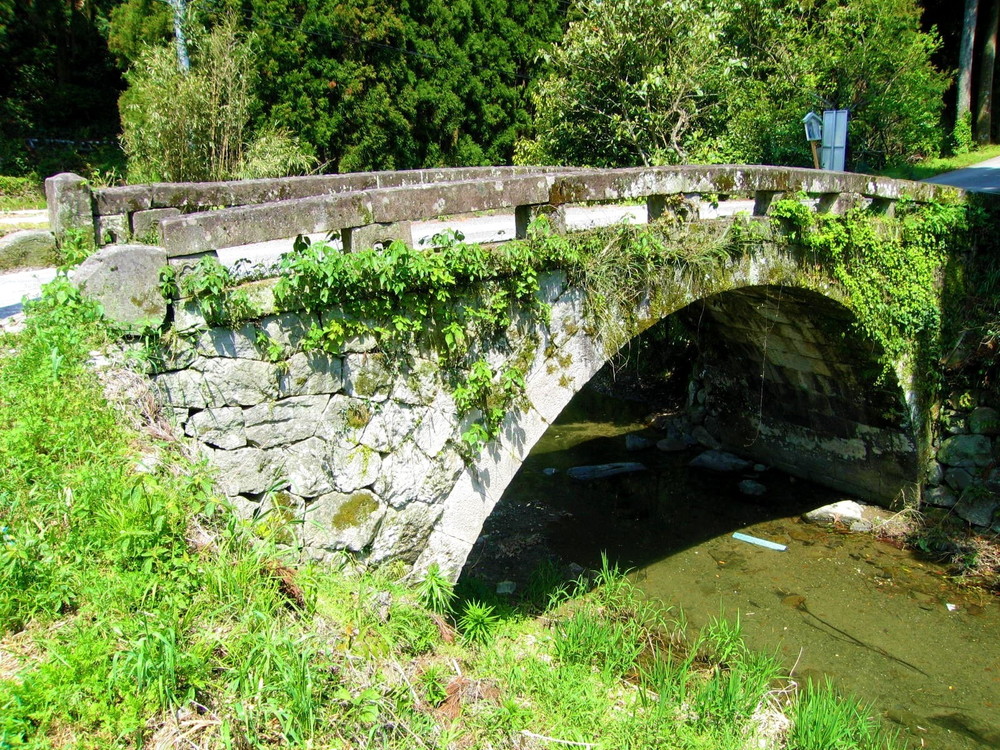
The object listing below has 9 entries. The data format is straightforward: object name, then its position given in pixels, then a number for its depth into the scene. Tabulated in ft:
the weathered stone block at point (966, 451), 29.27
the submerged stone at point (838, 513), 30.68
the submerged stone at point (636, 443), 38.75
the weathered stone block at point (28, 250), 20.67
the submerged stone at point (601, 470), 35.22
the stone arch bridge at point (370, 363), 14.61
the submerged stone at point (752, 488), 33.37
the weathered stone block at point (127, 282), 13.44
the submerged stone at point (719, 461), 35.94
